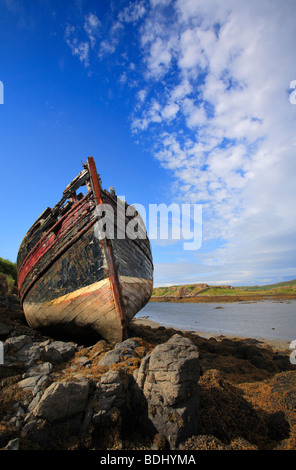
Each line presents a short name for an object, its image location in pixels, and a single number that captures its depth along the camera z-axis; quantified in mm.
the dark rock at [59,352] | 4374
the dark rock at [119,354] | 3976
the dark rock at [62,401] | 2334
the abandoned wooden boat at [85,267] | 5832
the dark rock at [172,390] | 2406
